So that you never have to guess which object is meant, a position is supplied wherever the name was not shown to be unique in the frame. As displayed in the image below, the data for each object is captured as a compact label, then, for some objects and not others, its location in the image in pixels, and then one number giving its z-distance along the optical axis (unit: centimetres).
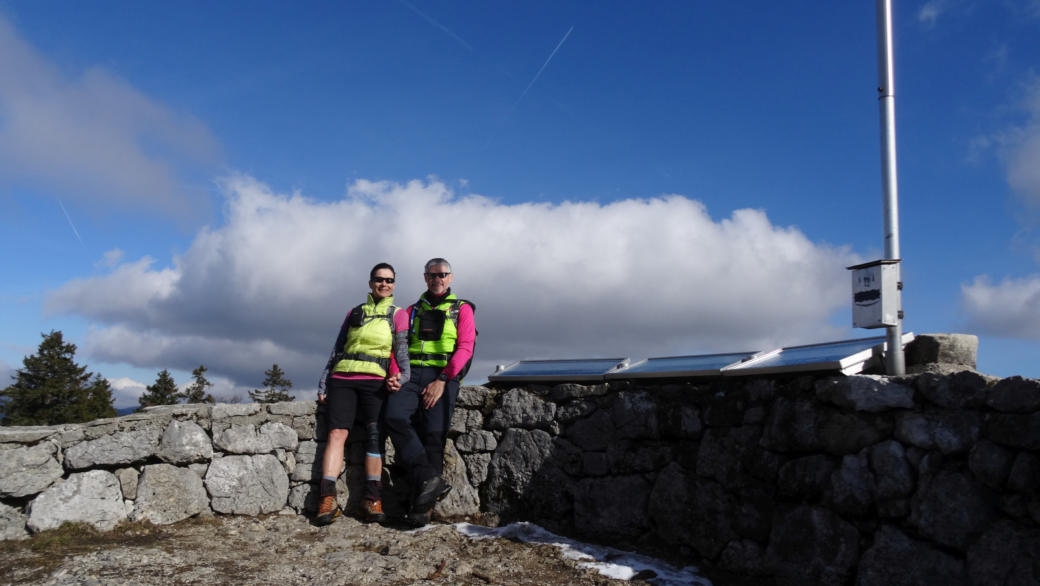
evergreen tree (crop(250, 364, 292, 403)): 2759
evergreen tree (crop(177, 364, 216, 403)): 2406
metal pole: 423
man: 554
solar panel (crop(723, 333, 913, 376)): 420
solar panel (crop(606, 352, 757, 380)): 498
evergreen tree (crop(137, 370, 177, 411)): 2523
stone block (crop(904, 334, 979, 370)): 419
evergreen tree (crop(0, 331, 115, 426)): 1912
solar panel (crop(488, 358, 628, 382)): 577
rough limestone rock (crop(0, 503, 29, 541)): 485
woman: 554
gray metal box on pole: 424
